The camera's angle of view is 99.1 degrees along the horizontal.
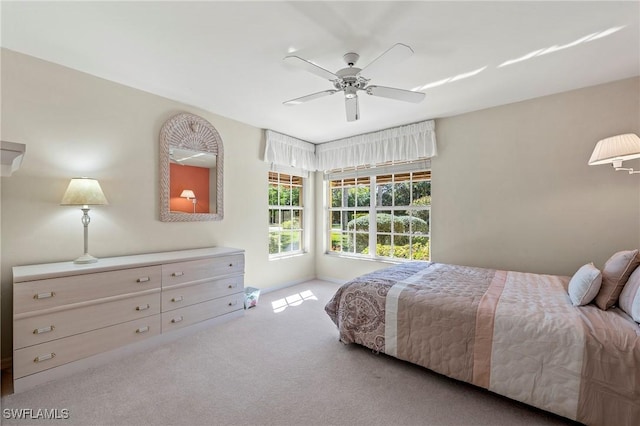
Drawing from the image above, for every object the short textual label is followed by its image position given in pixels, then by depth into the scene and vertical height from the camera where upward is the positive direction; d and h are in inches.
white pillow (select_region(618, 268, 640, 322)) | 65.2 -21.5
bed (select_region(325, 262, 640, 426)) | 60.4 -32.7
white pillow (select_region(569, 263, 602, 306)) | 76.4 -21.0
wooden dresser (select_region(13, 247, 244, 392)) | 77.6 -29.4
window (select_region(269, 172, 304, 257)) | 178.7 +2.9
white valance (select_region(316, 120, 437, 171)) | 150.8 +43.0
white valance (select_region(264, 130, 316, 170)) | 166.9 +43.7
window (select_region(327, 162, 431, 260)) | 160.6 +3.1
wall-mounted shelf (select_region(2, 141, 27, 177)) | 39.3 +9.9
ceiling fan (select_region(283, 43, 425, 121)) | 73.9 +43.4
